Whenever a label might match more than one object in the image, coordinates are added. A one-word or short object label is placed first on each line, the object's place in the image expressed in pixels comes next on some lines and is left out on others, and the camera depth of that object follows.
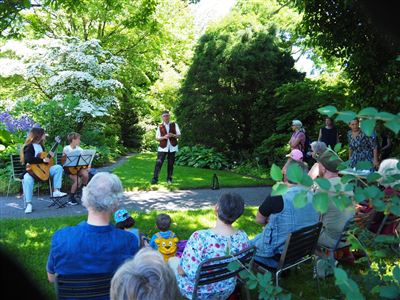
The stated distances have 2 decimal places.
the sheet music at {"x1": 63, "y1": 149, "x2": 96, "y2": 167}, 8.29
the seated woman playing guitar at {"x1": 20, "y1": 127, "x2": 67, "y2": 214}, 7.68
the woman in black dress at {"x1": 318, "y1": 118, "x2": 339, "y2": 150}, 9.23
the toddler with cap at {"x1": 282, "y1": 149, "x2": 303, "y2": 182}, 6.09
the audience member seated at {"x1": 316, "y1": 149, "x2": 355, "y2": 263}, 4.43
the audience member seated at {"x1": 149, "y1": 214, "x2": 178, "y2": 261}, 4.45
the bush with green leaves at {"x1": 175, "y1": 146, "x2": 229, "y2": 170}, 15.36
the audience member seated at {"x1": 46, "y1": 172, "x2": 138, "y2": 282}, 2.90
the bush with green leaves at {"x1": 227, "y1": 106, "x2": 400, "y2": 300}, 1.09
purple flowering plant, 11.22
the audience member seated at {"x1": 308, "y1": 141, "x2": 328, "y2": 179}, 5.44
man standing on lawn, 10.49
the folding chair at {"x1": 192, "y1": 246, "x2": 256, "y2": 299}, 2.92
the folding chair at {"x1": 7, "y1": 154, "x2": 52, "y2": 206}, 8.48
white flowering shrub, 17.52
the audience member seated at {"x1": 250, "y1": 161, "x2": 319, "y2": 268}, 4.05
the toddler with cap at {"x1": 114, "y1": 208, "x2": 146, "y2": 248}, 4.82
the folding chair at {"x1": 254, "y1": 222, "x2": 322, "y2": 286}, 3.57
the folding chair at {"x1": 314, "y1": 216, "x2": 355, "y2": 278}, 4.05
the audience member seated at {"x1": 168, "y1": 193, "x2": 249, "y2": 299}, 3.28
